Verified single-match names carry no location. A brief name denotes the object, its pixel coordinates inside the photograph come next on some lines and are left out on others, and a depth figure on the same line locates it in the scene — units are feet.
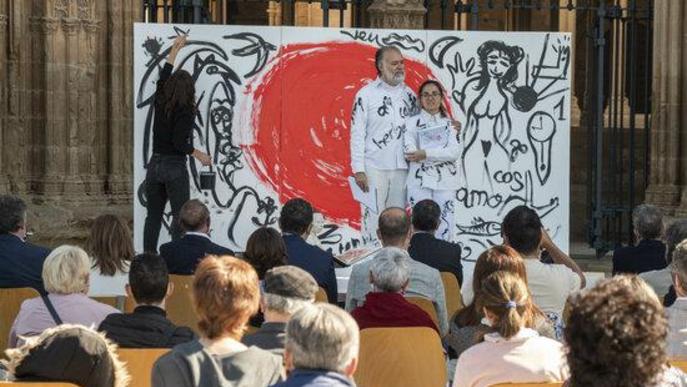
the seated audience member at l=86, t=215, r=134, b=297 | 42.43
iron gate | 68.81
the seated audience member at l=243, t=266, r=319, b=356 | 28.84
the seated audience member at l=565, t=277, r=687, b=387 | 18.97
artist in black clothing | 57.40
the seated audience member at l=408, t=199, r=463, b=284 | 46.00
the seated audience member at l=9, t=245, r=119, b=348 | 34.36
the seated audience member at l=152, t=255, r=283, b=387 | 25.56
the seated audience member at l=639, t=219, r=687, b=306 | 42.02
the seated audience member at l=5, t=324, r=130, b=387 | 28.02
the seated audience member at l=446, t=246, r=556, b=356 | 29.93
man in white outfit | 58.63
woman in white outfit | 58.14
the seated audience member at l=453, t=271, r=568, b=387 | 28.37
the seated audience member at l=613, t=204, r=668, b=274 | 46.16
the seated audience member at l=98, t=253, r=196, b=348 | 32.11
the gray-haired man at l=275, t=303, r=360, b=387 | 22.03
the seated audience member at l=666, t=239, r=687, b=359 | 32.85
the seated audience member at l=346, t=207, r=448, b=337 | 40.05
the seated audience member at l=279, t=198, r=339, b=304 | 42.71
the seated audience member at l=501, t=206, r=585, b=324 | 37.81
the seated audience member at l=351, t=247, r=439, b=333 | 35.86
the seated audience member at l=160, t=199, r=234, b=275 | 44.19
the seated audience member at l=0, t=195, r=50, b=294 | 41.42
